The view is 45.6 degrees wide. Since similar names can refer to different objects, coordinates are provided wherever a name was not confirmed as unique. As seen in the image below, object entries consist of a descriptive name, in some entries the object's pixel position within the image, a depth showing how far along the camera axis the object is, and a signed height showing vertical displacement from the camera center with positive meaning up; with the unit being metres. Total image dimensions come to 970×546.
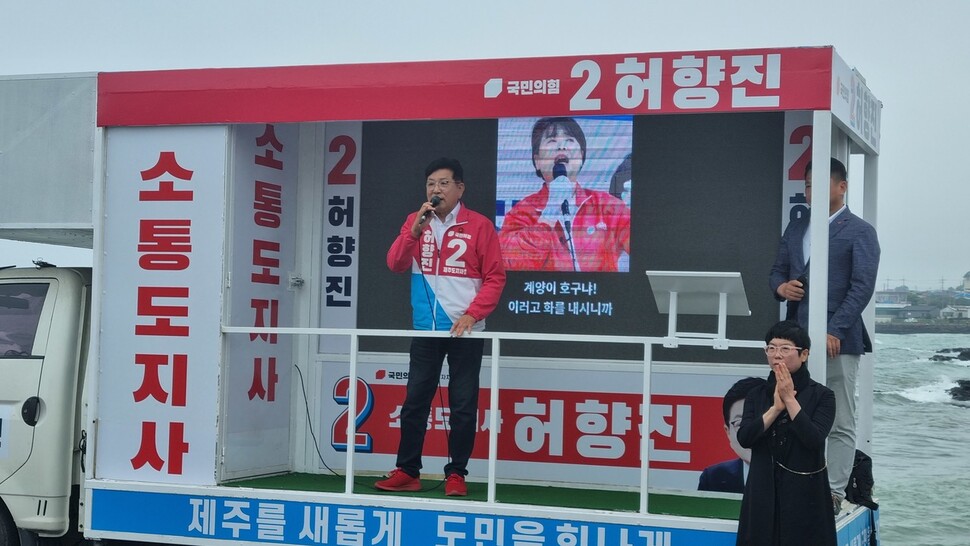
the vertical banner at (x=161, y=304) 6.16 -0.09
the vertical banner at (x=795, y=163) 6.51 +0.80
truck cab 6.27 -0.69
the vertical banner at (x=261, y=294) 6.38 -0.02
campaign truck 5.64 +0.01
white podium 5.27 +0.04
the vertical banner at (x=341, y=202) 7.18 +0.56
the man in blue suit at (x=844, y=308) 5.46 -0.01
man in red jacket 6.17 +0.00
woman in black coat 4.89 -0.66
